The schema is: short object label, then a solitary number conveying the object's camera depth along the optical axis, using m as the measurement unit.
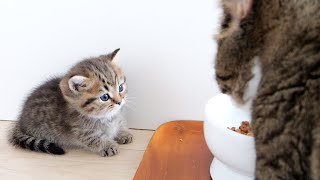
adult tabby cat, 0.62
